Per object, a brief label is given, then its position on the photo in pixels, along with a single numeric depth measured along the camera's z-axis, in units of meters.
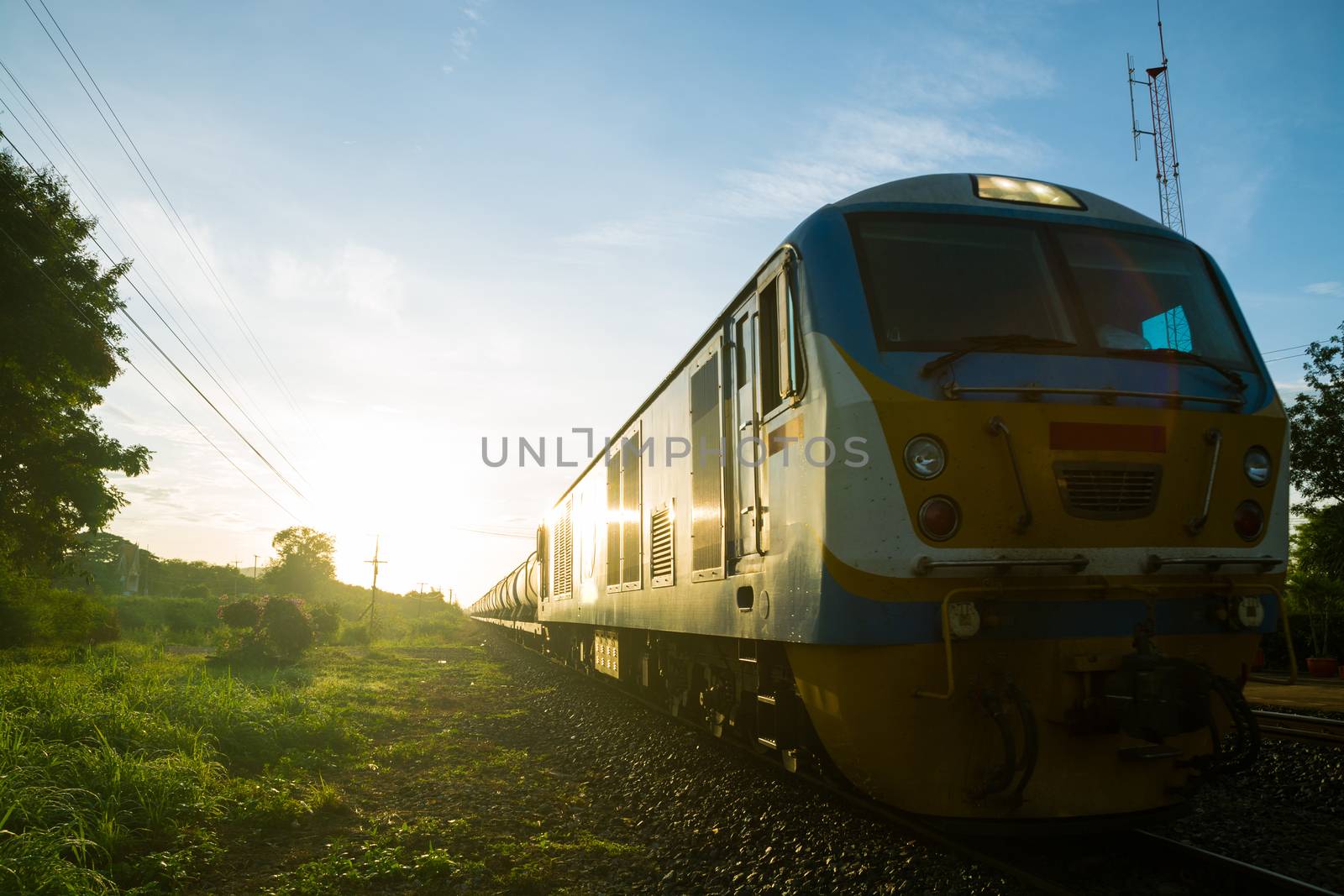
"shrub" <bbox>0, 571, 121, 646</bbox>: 23.84
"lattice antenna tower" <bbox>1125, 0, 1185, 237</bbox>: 25.98
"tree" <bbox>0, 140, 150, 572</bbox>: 20.23
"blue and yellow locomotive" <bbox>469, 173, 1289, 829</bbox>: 3.92
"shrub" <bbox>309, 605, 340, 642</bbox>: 30.59
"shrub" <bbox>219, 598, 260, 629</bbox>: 24.44
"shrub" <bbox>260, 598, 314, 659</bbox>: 21.31
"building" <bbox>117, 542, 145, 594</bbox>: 90.44
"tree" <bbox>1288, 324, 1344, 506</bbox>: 21.81
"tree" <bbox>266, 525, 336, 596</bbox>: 77.12
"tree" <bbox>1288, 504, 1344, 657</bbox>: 19.39
